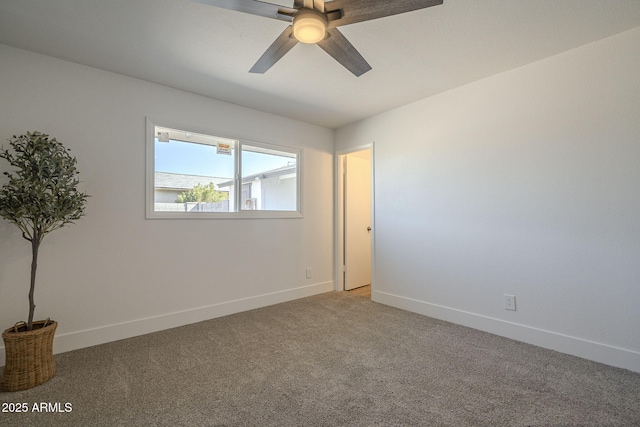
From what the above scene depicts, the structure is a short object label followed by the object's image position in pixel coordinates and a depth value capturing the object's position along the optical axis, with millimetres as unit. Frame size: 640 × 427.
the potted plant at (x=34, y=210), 1872
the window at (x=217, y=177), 2961
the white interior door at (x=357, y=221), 4387
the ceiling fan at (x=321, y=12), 1432
